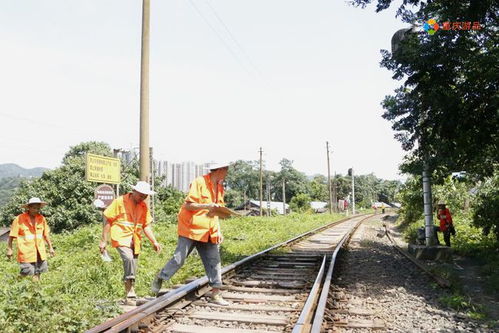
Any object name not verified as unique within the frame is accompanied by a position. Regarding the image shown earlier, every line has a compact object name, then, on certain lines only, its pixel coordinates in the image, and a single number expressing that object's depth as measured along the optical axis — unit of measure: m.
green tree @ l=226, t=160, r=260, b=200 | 111.81
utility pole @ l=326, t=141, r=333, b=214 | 56.44
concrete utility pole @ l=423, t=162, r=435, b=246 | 11.04
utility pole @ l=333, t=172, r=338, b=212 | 88.08
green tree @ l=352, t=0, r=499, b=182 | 7.68
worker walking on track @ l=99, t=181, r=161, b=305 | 5.52
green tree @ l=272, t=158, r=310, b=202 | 110.75
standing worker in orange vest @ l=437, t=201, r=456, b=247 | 12.55
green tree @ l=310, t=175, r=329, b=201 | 120.11
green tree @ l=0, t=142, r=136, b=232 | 36.78
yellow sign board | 12.05
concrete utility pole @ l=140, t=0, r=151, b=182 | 10.20
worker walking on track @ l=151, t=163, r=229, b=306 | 5.23
